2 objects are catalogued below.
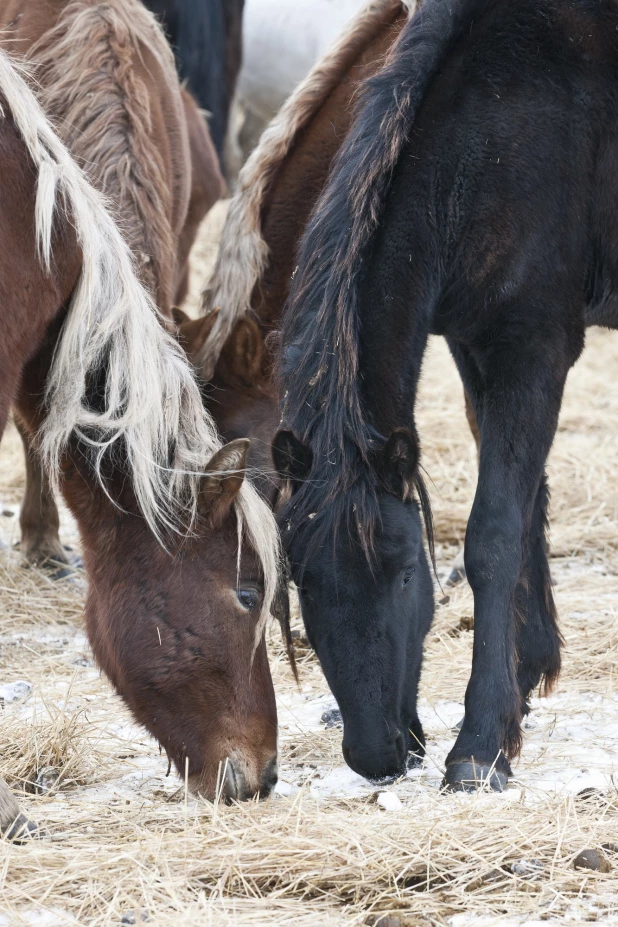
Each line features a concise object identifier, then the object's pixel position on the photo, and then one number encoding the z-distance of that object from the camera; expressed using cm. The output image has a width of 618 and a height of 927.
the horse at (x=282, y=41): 2239
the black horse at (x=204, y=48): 1636
